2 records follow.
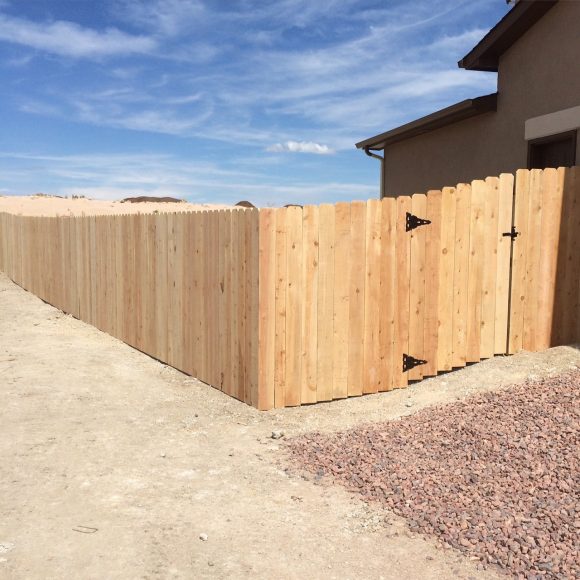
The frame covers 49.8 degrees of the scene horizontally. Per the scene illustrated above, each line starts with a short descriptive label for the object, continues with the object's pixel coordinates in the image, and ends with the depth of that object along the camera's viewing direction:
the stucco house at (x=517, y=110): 9.28
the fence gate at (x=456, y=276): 7.47
